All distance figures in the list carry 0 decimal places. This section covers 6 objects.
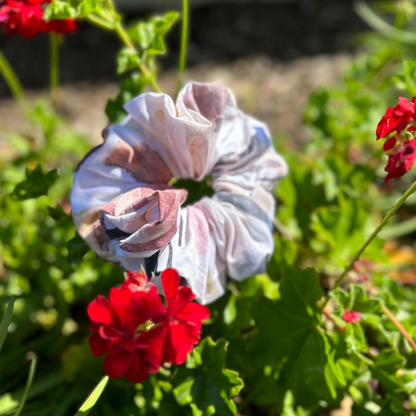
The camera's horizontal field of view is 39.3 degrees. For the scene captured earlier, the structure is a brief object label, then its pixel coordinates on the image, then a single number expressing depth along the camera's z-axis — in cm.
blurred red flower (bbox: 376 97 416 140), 24
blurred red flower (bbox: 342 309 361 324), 30
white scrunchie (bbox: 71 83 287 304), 27
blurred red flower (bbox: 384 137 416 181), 23
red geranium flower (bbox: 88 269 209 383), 23
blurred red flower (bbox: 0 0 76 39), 32
